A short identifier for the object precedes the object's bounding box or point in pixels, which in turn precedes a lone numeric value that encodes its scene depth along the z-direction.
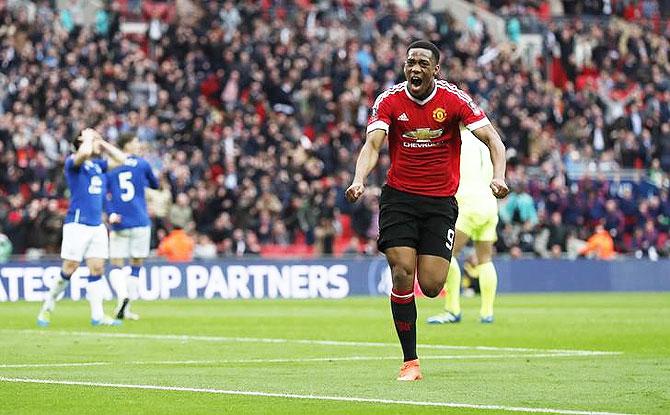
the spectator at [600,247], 33.97
